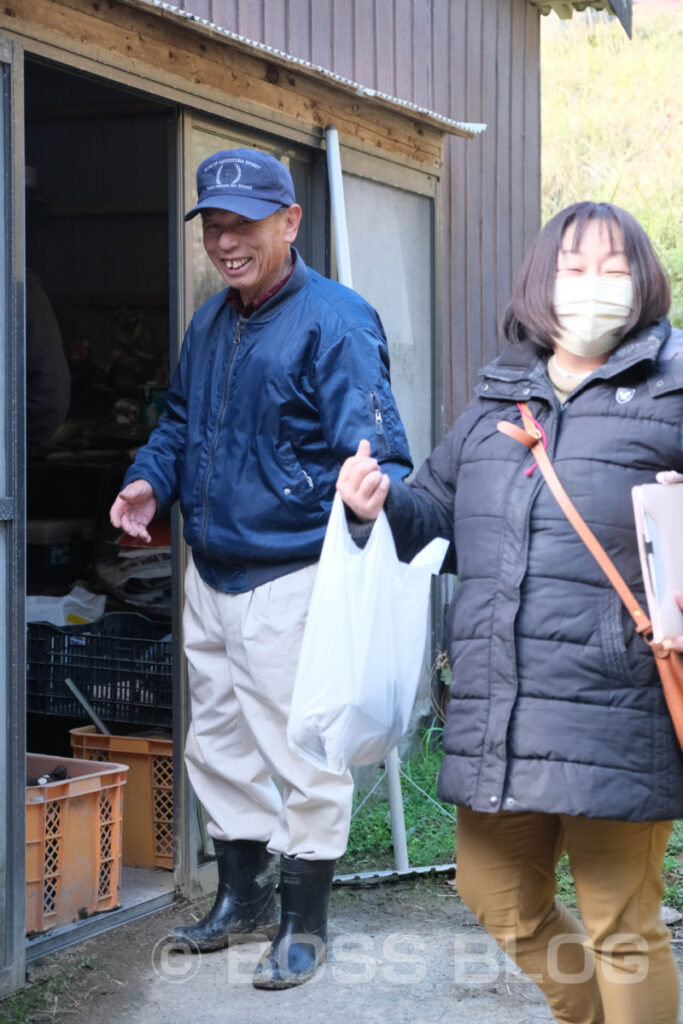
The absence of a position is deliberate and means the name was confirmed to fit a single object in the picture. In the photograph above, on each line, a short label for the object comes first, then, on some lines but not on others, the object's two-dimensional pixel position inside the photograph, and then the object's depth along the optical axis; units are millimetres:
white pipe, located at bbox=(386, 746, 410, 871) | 9133
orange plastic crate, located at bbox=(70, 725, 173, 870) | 8953
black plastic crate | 9258
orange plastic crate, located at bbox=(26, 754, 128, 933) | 7641
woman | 4910
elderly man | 7246
